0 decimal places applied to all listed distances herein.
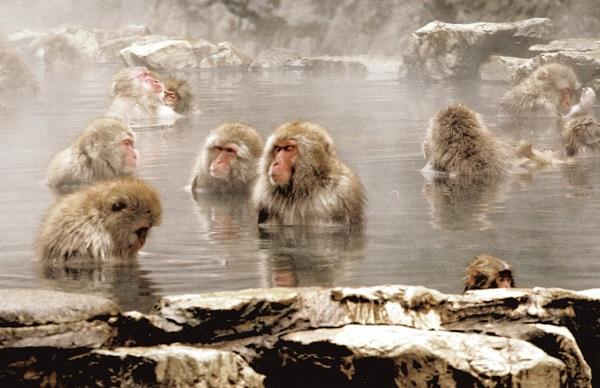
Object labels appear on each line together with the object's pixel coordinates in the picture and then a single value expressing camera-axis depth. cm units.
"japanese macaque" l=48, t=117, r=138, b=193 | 935
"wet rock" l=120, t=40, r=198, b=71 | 2689
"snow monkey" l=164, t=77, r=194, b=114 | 1547
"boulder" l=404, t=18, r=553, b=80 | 2248
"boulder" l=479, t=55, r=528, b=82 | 2145
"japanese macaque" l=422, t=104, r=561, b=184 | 931
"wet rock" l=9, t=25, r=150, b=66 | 3033
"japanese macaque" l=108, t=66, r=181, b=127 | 1474
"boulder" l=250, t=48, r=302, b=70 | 2839
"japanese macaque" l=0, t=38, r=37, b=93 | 2119
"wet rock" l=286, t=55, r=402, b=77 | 2609
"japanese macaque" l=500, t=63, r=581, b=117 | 1503
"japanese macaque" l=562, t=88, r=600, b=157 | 1048
